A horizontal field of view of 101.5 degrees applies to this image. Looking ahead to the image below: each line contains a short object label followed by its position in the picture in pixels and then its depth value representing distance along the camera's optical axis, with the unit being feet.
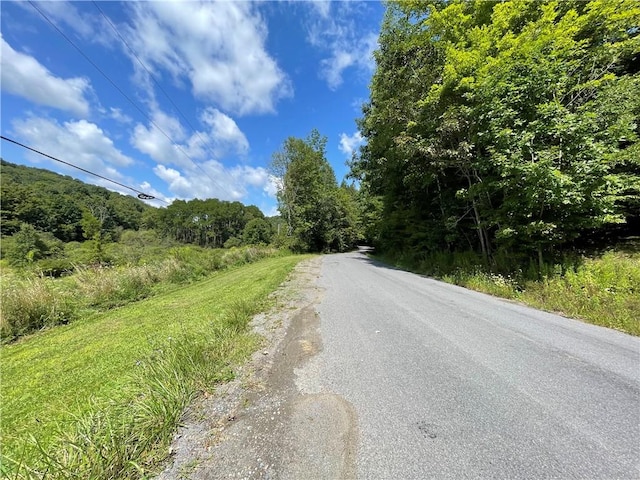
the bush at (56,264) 66.13
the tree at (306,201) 107.14
